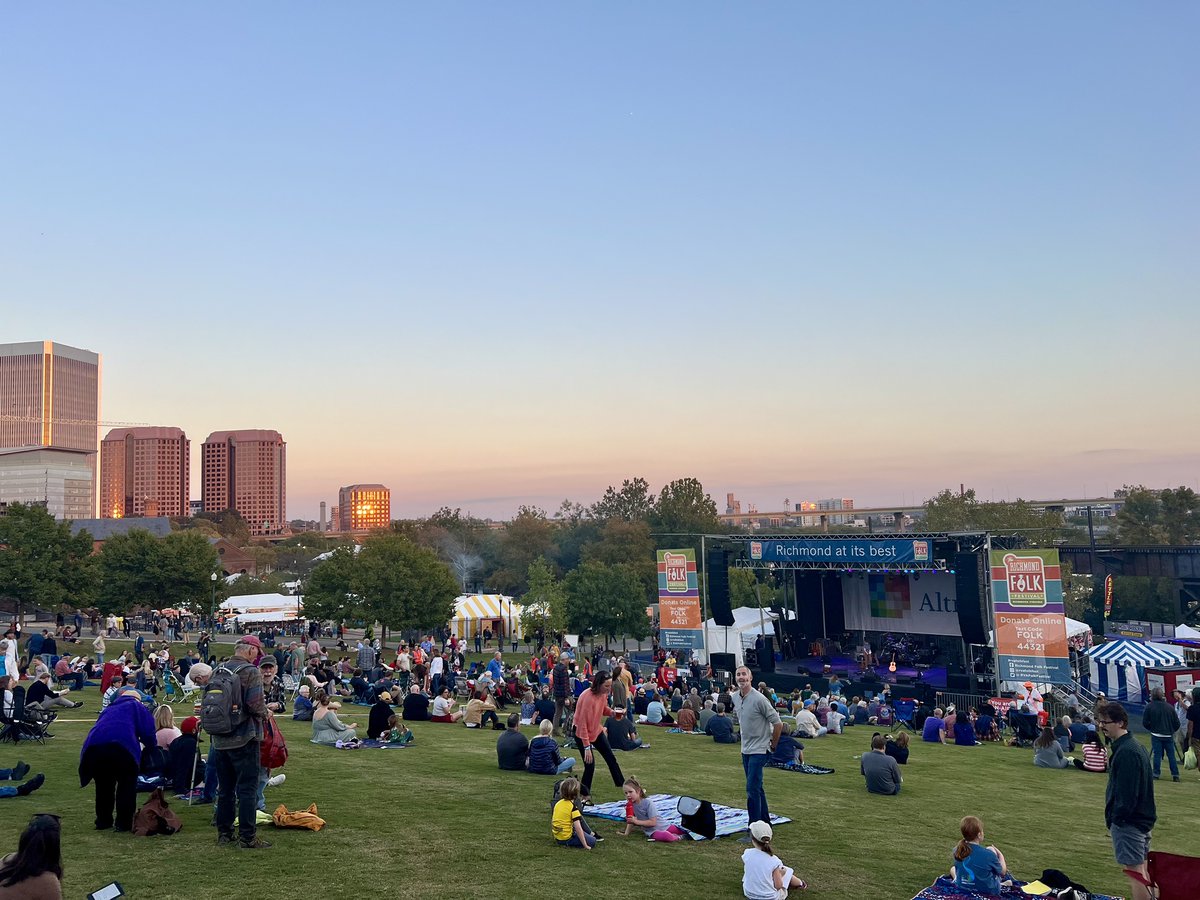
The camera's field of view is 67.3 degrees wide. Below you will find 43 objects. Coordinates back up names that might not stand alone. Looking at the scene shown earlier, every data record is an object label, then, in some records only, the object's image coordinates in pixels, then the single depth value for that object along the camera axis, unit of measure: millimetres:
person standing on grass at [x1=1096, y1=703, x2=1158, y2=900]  6348
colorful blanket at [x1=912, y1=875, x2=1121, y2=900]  6902
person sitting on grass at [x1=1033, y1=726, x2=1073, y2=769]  14938
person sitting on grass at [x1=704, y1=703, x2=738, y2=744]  16297
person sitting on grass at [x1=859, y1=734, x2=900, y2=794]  11281
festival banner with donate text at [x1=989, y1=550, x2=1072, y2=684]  23672
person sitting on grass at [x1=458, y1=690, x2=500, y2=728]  16734
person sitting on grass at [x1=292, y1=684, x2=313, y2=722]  16266
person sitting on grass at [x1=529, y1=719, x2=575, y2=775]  11570
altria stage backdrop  33250
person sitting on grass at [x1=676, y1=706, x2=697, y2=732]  17766
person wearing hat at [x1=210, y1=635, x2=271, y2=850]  7172
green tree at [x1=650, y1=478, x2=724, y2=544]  79688
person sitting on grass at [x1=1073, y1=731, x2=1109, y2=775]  14570
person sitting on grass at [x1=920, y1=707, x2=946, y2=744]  18000
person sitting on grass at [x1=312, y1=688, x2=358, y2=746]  13359
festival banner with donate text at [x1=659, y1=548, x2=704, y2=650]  32344
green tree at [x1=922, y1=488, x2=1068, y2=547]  64500
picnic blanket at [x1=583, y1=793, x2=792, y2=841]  8820
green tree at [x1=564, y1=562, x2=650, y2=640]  46031
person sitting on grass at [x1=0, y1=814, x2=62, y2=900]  4742
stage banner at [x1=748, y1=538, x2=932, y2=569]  28375
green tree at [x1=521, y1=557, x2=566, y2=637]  45281
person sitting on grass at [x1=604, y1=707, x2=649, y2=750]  14008
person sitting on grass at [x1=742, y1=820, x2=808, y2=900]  6617
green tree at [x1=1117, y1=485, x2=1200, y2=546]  72812
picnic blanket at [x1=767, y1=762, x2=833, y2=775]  12887
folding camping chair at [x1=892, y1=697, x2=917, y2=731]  21875
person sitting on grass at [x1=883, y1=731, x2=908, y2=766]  13281
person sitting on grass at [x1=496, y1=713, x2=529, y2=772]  11742
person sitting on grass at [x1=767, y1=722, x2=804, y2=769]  13281
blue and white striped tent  26286
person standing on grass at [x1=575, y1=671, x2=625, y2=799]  9781
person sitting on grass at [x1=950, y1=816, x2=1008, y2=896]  6992
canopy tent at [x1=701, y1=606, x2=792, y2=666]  34844
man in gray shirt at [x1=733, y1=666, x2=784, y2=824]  8227
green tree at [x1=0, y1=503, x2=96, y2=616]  40375
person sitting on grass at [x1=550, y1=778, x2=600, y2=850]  8008
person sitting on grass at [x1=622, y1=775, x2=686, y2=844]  8461
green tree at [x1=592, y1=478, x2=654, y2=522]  97375
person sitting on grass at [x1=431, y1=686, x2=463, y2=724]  17125
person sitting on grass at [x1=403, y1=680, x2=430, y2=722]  16984
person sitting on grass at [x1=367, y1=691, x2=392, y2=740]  13805
